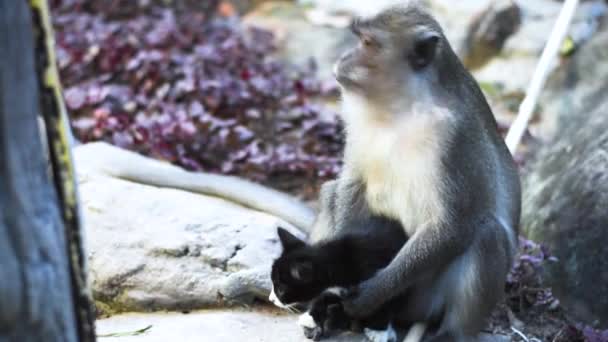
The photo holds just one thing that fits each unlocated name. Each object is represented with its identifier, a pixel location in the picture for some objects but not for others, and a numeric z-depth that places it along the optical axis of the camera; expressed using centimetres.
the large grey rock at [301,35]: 1756
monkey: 696
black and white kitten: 743
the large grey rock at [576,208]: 945
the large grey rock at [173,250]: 858
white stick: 1012
